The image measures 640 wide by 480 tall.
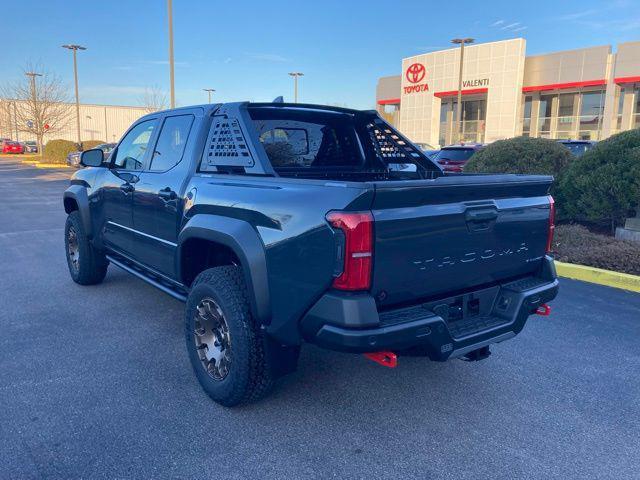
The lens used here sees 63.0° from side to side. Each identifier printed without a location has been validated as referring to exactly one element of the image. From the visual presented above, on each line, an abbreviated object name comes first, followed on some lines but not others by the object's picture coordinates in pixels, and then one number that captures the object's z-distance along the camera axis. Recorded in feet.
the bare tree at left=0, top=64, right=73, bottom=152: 138.51
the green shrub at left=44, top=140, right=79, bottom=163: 113.60
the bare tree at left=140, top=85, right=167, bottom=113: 191.27
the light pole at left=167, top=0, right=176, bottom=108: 60.75
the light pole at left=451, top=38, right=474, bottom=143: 98.14
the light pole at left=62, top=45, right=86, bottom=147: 119.19
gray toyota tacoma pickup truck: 8.34
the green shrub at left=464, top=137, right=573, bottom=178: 30.19
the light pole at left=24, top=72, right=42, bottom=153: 137.49
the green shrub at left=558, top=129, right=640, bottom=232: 25.25
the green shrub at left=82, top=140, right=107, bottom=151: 115.55
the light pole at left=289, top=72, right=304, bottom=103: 163.32
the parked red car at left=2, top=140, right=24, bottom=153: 165.58
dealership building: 105.60
